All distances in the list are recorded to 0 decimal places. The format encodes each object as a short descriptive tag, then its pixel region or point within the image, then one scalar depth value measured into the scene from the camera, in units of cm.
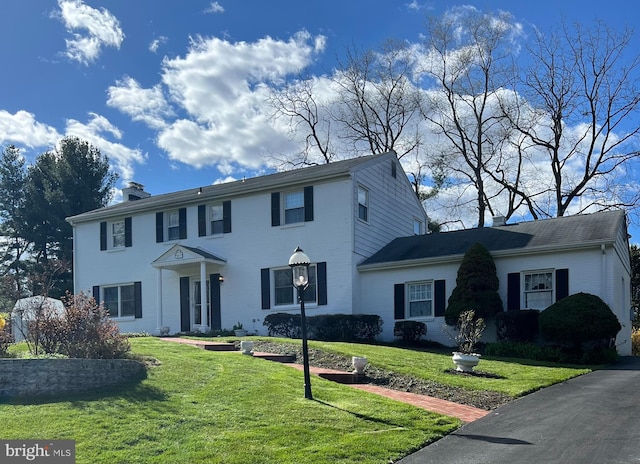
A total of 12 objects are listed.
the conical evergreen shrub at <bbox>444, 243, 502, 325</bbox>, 1714
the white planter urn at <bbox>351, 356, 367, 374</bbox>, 1145
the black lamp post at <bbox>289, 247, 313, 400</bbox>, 988
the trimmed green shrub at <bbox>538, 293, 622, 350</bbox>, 1478
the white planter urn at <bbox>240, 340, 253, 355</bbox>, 1357
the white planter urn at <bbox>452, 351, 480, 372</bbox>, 1213
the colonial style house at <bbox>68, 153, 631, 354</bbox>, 1756
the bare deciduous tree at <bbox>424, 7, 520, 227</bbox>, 3247
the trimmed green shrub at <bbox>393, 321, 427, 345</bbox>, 1853
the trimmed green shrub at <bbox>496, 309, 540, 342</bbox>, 1653
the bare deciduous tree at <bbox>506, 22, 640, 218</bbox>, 2964
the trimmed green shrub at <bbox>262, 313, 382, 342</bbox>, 1869
